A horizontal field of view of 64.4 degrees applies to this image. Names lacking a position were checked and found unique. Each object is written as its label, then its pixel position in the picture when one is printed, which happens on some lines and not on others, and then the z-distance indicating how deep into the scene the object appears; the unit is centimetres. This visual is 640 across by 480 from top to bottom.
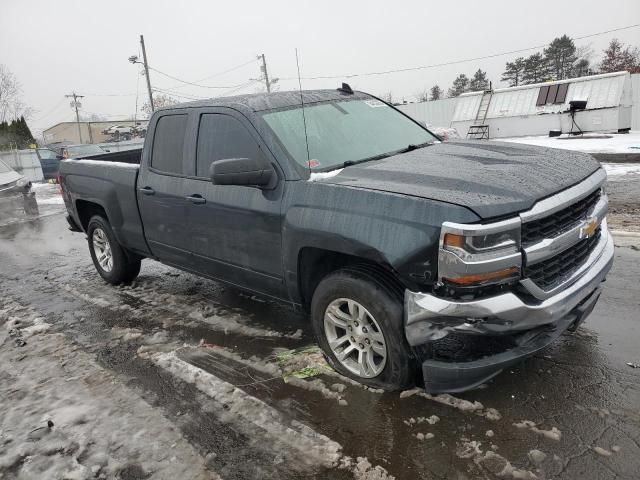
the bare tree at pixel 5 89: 4853
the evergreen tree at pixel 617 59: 5019
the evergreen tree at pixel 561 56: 6122
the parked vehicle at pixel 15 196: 1248
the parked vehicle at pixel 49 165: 2303
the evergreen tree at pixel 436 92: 7927
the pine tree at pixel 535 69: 6297
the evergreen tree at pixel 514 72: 6600
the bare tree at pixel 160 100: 6681
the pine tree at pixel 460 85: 7338
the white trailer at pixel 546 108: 2019
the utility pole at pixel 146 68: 3684
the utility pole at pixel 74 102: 7382
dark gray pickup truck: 260
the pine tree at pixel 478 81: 7269
